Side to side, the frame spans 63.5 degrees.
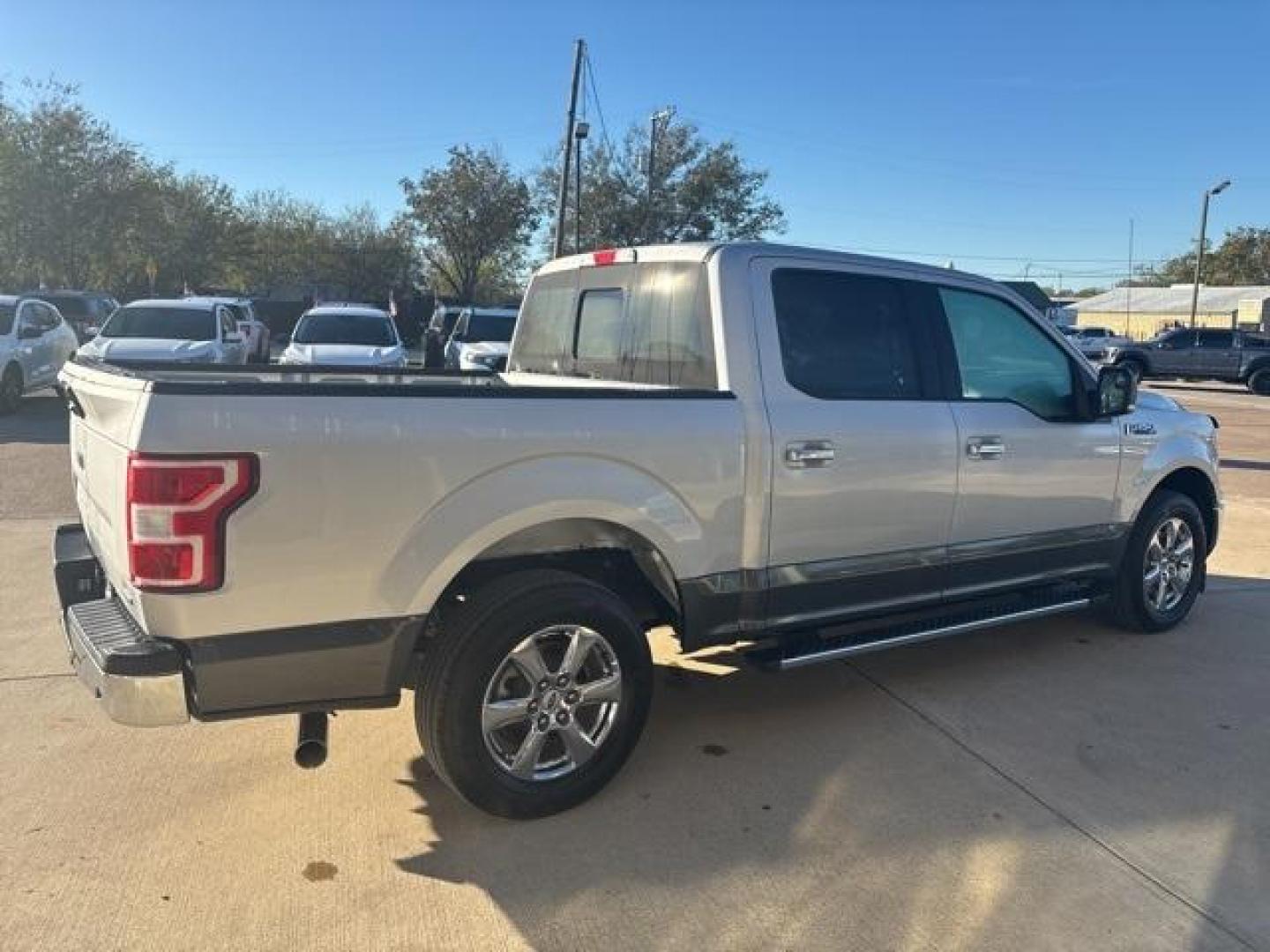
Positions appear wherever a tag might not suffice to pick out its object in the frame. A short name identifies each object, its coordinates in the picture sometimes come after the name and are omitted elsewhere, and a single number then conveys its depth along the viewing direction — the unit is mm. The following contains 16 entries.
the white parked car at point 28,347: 13938
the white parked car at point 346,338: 14617
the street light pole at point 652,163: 36406
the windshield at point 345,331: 15461
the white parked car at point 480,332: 15703
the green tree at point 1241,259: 78500
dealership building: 59819
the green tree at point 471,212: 42000
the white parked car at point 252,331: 20156
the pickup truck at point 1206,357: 29594
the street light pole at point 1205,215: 45425
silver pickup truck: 2859
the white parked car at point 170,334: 14055
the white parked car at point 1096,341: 34516
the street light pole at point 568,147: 25375
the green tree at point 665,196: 38219
